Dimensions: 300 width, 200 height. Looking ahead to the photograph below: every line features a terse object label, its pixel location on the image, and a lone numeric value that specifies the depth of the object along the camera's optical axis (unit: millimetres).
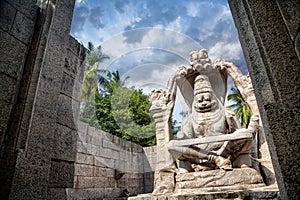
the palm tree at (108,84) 15806
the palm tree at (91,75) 16142
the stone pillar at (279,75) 929
